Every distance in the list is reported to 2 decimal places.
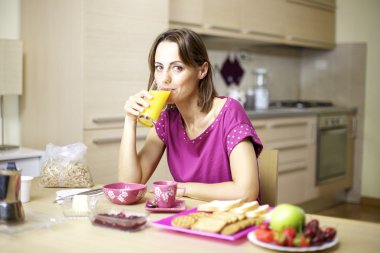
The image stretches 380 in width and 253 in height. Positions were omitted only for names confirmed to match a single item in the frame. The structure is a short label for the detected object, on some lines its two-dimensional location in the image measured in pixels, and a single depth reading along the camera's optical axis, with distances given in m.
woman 1.71
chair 1.91
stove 4.96
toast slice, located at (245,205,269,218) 1.25
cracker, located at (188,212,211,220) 1.26
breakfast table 1.10
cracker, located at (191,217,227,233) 1.17
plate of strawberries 1.06
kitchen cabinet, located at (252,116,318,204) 4.12
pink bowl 1.48
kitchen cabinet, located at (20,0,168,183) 2.83
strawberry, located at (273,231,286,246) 1.06
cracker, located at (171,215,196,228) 1.21
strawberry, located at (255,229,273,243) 1.08
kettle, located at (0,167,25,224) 1.25
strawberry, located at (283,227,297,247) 1.06
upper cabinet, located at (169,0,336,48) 3.68
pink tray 1.14
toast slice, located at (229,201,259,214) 1.26
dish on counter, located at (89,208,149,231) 1.22
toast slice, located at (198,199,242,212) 1.29
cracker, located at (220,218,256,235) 1.16
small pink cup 1.42
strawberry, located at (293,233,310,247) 1.05
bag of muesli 1.73
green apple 1.08
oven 4.66
